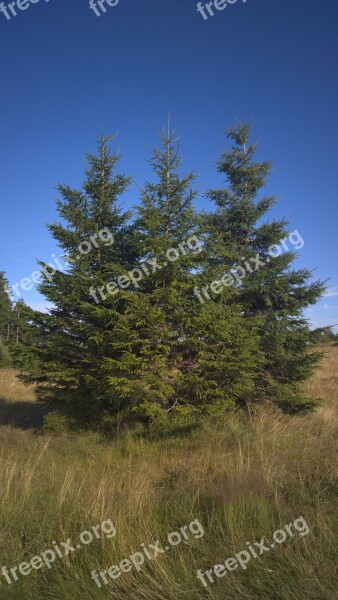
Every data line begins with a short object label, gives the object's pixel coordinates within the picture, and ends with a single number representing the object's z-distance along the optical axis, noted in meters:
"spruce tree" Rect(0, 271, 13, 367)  32.06
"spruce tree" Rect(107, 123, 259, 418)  7.31
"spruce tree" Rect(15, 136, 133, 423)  8.65
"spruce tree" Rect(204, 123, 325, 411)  9.77
